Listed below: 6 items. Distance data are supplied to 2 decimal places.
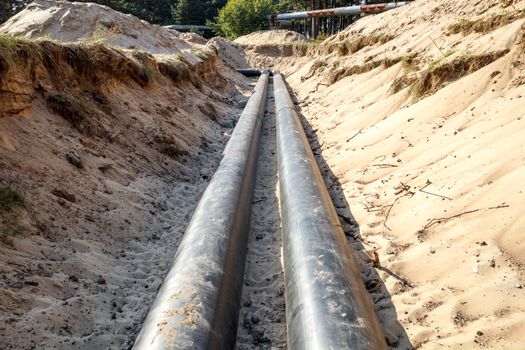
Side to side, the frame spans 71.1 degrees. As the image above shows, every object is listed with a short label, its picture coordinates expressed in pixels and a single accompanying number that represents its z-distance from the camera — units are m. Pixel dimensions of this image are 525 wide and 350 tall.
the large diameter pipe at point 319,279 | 2.35
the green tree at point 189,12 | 41.78
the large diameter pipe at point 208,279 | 2.43
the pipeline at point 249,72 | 23.00
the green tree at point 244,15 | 34.34
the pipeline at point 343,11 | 20.66
